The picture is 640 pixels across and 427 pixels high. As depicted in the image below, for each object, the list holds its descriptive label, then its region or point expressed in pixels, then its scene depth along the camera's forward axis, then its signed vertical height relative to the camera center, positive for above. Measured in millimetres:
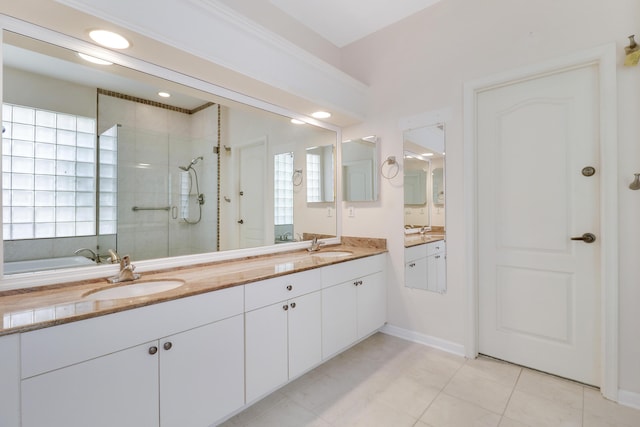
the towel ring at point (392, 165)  2785 +489
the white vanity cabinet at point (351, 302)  2188 -721
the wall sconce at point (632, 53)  1684 +967
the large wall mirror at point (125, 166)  1492 +332
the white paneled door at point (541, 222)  1948 -40
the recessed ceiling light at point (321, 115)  2696 +961
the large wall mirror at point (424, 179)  2516 +331
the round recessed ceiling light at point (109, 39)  1460 +909
